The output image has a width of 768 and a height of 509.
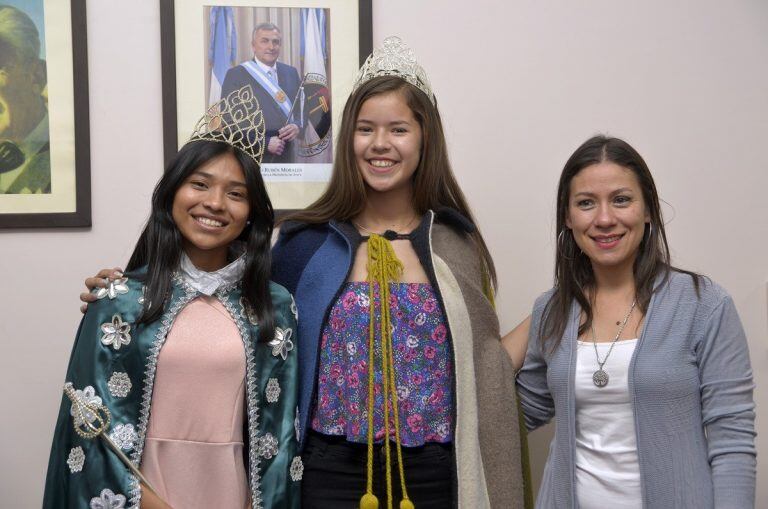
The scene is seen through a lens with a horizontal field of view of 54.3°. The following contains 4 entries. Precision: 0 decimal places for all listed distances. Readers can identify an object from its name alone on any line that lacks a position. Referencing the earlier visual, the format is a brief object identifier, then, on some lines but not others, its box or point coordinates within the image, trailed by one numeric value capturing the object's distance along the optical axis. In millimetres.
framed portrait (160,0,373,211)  2158
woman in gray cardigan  1460
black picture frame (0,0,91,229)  2111
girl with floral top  1682
